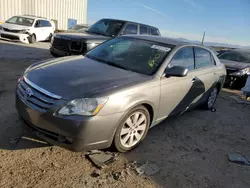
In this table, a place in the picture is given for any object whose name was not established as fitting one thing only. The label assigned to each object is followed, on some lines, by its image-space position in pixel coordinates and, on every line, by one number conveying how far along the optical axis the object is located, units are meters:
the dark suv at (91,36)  5.69
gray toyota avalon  2.11
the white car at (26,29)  10.98
